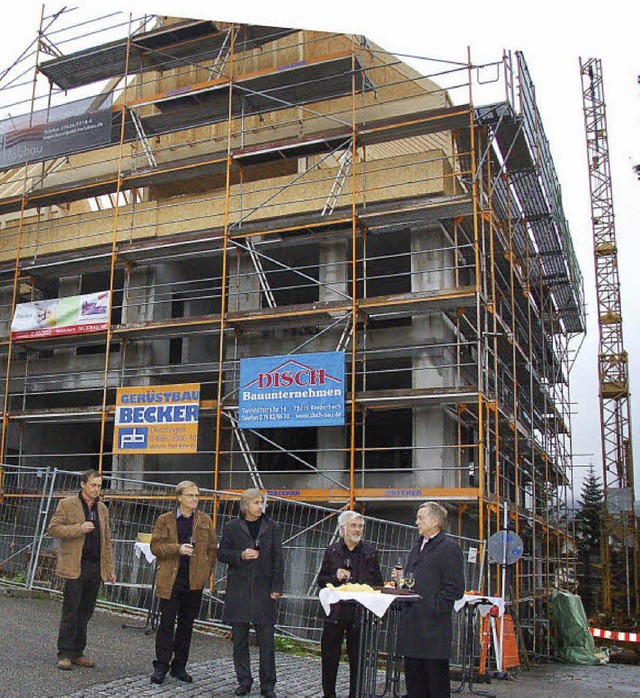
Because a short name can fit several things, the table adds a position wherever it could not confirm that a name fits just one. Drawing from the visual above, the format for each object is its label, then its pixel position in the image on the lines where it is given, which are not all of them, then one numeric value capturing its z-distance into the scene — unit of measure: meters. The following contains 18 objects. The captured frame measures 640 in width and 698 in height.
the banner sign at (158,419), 18.62
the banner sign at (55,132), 21.70
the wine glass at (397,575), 6.56
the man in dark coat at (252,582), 6.90
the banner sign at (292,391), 17.19
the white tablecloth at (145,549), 10.55
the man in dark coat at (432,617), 5.91
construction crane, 45.25
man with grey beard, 7.00
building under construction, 18.44
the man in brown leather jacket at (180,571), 7.15
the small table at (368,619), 6.14
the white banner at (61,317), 20.39
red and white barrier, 21.77
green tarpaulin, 18.70
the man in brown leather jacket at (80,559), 7.33
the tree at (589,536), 39.56
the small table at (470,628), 8.96
